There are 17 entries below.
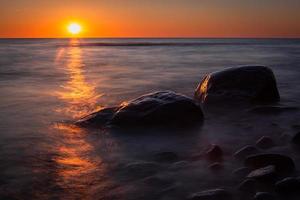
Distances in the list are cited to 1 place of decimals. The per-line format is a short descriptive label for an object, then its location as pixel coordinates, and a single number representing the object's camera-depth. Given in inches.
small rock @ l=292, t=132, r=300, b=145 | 191.4
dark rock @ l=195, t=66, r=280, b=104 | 311.4
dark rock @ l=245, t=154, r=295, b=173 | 150.9
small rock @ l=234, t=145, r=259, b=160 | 172.2
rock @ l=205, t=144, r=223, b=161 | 172.1
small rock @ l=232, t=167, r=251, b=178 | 148.9
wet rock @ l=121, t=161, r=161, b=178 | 153.6
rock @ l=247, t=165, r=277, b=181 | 139.6
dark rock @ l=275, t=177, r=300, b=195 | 130.3
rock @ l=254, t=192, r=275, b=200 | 126.1
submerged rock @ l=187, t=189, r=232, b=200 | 127.9
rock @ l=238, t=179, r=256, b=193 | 134.0
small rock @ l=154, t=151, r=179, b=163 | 170.6
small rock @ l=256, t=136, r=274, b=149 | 190.5
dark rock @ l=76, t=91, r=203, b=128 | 236.1
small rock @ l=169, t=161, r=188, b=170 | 160.0
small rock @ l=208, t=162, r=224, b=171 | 156.9
